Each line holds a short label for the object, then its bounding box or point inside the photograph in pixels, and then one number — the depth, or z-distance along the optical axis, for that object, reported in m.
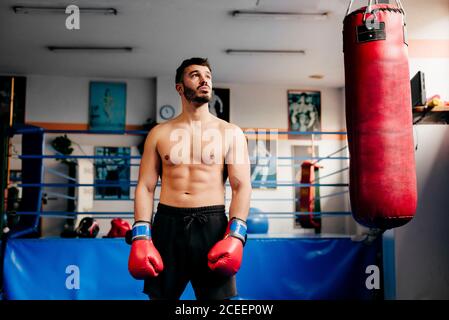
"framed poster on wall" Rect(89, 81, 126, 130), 7.33
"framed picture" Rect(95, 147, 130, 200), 7.09
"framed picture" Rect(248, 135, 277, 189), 7.29
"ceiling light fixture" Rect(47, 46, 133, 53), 6.05
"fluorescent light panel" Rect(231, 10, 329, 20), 4.90
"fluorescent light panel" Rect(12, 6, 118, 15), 4.72
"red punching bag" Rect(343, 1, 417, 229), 1.99
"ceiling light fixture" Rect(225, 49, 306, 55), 6.16
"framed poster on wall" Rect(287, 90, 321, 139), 7.69
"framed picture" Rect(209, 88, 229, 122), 7.49
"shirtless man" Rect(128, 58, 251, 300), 1.92
